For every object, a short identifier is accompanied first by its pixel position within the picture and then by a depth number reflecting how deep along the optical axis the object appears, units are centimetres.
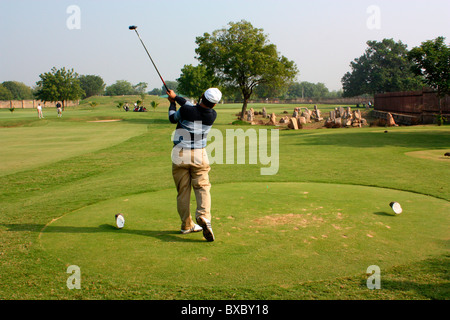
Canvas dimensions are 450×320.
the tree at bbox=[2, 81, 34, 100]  18275
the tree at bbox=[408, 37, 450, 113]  3038
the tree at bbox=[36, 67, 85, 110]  8494
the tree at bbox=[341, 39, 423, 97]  10700
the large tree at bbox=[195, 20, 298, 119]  4566
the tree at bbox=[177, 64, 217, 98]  9188
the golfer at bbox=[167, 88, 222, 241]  655
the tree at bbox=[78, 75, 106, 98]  17678
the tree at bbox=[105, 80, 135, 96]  19574
